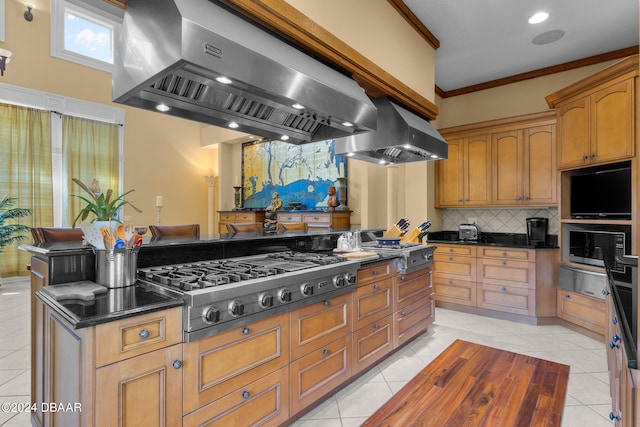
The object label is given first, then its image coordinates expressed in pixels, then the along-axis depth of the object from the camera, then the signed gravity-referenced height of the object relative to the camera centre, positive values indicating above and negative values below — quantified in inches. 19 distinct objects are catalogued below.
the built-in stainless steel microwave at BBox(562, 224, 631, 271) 123.6 -12.3
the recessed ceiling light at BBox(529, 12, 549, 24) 121.6 +74.3
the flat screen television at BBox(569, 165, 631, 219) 123.9 +7.9
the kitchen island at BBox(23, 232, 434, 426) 44.5 -24.9
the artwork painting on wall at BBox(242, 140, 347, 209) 231.5 +32.9
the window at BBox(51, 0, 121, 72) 233.8 +136.5
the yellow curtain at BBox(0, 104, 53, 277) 222.5 +33.2
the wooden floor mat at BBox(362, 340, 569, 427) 78.7 -49.7
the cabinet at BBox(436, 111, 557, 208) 156.3 +25.5
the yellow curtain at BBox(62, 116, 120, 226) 245.4 +45.6
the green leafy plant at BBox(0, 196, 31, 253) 210.2 -7.4
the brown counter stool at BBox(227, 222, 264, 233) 134.2 -6.0
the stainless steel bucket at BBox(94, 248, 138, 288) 58.4 -9.8
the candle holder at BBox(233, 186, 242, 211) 303.4 +15.5
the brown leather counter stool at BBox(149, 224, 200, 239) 113.7 -6.2
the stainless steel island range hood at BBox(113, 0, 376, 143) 51.3 +26.0
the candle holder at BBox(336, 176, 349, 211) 215.5 +15.0
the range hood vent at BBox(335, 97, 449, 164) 111.0 +26.5
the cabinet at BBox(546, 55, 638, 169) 117.7 +38.4
